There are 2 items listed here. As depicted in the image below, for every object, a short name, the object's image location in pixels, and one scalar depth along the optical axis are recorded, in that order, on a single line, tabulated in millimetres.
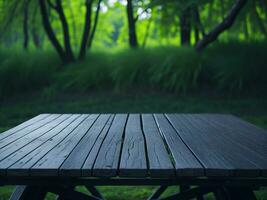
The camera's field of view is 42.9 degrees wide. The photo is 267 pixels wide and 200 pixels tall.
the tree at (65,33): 8004
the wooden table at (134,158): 1256
